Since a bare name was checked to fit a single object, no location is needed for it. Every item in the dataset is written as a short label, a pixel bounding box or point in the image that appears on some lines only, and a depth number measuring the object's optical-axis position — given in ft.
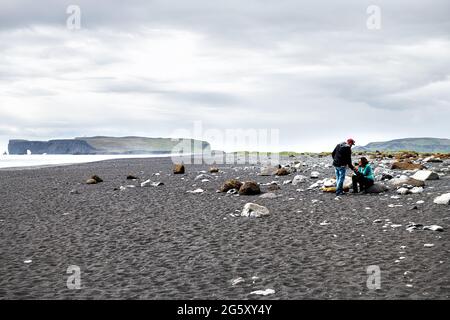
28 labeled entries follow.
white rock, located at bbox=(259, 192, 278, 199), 59.93
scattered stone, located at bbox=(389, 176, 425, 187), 64.13
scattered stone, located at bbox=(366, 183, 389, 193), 61.93
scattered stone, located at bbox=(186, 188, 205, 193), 68.44
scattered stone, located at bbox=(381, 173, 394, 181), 77.80
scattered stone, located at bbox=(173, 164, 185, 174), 110.01
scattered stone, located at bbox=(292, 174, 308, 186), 76.64
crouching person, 62.69
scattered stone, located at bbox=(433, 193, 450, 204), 46.93
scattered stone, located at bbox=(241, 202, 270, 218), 45.96
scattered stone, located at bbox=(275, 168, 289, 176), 95.72
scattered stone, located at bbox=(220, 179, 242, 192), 67.41
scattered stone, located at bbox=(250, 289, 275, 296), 23.43
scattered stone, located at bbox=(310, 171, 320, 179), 87.16
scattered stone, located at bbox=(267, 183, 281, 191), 69.32
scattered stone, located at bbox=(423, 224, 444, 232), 35.83
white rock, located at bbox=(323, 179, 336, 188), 68.39
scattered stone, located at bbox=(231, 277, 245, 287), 25.23
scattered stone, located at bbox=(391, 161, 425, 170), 98.56
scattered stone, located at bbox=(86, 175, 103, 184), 88.43
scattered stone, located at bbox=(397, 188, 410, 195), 57.81
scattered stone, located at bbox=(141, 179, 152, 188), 80.11
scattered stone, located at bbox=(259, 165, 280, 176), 98.68
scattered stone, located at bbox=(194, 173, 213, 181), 91.42
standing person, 61.87
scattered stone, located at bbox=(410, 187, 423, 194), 57.62
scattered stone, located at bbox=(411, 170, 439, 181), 74.79
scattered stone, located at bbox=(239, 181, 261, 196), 63.77
